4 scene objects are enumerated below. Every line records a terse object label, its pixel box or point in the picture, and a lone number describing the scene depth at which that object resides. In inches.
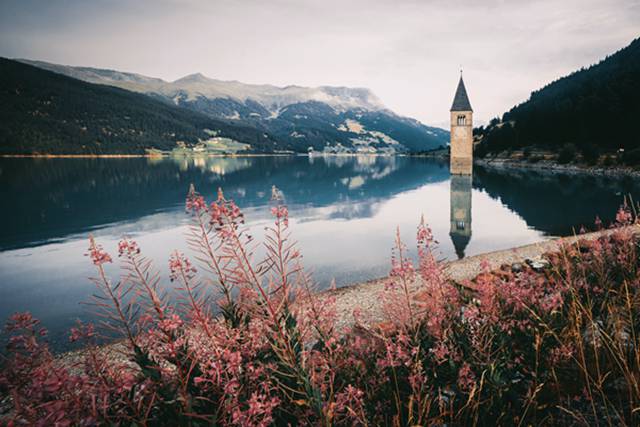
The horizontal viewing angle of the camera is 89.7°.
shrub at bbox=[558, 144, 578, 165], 2933.1
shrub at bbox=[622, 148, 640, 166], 2268.7
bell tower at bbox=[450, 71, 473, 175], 3137.3
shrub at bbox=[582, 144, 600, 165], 2637.8
